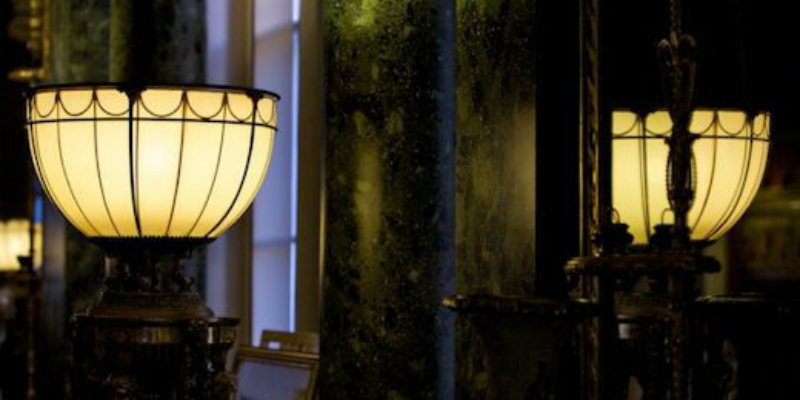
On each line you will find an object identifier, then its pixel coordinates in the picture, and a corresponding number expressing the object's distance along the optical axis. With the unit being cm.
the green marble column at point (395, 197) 362
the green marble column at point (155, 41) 558
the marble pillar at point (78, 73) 607
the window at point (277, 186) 534
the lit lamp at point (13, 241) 945
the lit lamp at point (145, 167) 288
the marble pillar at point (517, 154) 287
